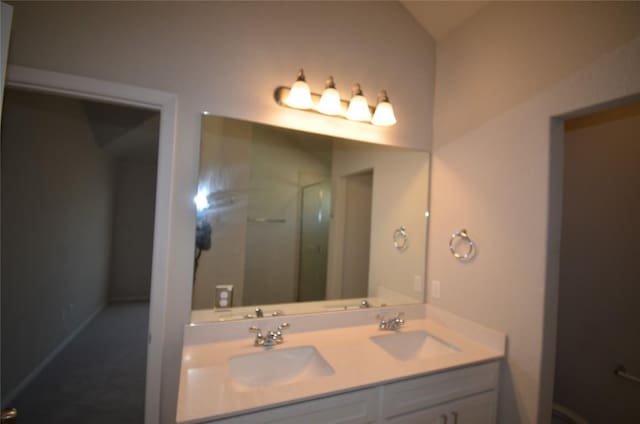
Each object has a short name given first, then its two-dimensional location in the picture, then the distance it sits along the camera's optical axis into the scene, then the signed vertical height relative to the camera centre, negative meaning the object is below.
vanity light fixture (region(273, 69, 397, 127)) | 1.46 +0.61
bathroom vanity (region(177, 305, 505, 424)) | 0.97 -0.61
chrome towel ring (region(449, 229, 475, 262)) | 1.57 -0.12
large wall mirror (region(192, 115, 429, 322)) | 1.42 -0.04
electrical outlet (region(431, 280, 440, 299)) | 1.77 -0.40
